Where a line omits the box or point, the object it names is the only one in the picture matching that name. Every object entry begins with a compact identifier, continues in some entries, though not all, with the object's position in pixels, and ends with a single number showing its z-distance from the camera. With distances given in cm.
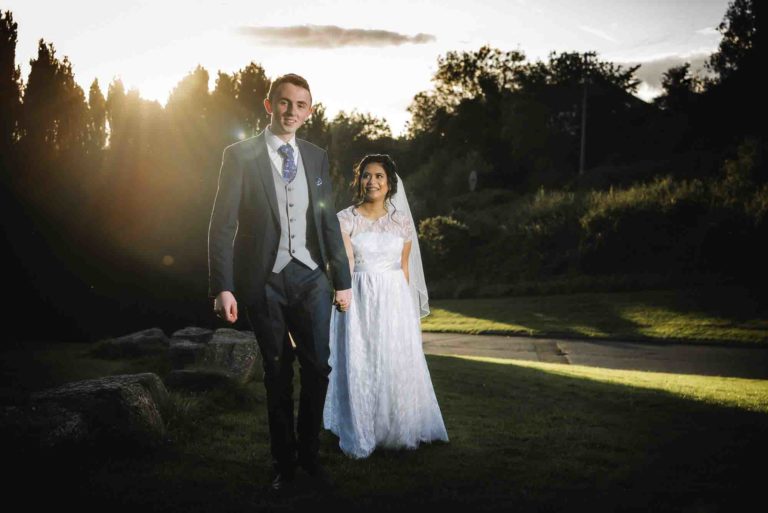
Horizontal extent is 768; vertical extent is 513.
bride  500
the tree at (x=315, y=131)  1980
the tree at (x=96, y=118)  1477
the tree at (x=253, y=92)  1752
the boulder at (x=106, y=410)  429
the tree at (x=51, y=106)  1359
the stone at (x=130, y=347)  1000
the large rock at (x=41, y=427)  391
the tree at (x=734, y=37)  4575
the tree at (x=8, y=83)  1302
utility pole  4453
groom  369
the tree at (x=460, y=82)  6500
